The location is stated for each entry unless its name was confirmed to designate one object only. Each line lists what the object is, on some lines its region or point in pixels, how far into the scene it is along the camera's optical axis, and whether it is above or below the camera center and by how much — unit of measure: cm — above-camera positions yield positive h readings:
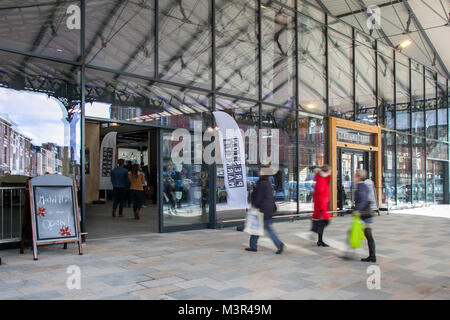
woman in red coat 707 -46
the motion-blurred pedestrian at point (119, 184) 1110 -24
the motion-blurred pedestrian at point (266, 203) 640 -46
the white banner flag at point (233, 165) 864 +21
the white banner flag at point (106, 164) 1296 +38
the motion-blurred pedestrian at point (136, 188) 1075 -35
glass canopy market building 687 +195
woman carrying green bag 587 -54
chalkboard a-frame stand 596 -53
